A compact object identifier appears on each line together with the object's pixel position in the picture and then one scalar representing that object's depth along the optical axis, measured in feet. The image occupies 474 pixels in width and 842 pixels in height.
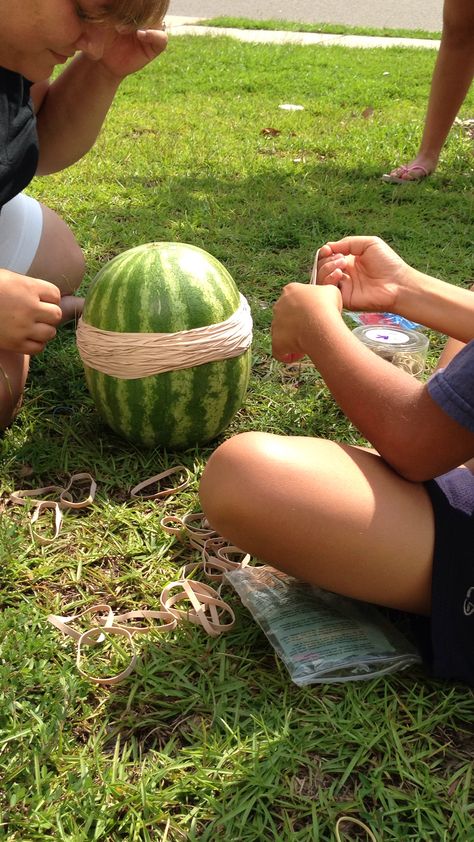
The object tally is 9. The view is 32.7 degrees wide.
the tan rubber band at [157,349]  6.97
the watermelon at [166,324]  7.06
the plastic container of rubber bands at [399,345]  8.08
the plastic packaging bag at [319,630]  5.26
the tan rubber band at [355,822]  4.29
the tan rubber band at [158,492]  7.10
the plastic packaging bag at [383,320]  9.25
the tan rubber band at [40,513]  6.48
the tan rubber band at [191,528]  6.53
